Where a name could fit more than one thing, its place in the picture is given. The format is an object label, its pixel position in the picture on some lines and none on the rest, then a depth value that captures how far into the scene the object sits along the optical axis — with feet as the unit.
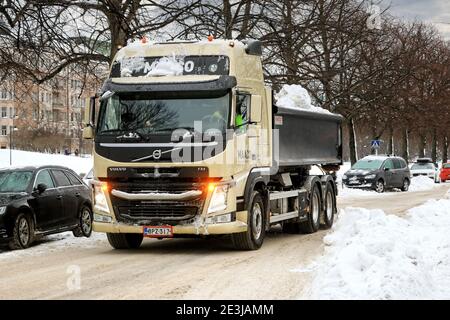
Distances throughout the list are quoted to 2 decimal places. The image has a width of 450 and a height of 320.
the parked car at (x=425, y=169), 173.78
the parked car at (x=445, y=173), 173.36
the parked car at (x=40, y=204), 44.78
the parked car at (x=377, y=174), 120.88
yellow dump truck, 39.75
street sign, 155.33
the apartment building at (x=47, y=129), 272.92
